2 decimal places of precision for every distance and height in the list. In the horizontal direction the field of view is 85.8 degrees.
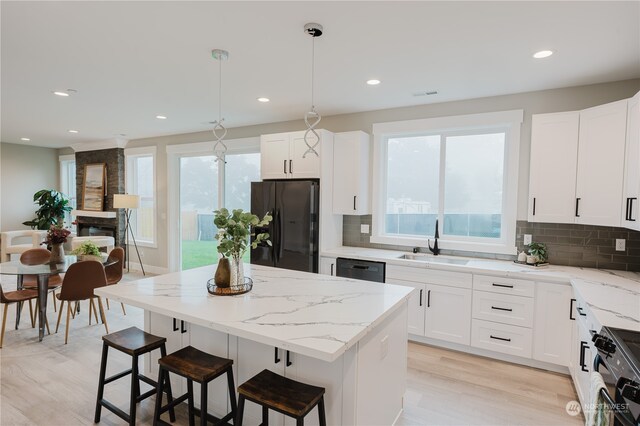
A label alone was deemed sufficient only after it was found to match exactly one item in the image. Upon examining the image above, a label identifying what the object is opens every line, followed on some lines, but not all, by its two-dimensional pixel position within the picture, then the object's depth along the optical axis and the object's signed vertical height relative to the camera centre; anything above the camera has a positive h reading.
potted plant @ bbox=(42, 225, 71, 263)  3.89 -0.51
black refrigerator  4.01 -0.26
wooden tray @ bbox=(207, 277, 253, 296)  2.21 -0.59
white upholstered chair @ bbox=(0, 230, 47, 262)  6.49 -0.88
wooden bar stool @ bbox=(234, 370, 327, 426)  1.56 -0.93
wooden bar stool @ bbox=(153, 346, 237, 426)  1.83 -0.93
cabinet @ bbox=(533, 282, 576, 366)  2.92 -1.01
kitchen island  1.67 -0.63
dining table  3.40 -0.76
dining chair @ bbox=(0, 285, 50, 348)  3.37 -1.03
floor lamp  6.15 -0.06
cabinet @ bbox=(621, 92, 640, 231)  2.45 +0.27
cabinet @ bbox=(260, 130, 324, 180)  4.20 +0.54
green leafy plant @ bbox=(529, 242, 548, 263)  3.36 -0.45
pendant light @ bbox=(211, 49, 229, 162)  2.63 +1.13
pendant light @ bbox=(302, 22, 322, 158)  2.21 +1.13
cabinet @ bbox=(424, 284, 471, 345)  3.35 -1.10
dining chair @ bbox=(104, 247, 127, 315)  4.18 -0.90
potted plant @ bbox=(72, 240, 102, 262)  3.99 -0.64
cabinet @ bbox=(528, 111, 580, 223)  3.08 +0.36
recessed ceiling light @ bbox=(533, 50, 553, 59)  2.53 +1.14
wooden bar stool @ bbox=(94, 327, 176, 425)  2.13 -0.99
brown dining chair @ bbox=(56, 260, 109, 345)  3.44 -0.86
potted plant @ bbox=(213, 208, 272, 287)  2.23 -0.26
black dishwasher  3.77 -0.75
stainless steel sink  3.75 -0.63
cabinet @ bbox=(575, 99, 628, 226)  2.74 +0.35
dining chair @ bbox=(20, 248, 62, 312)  3.99 -0.76
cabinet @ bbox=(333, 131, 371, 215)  4.20 +0.36
